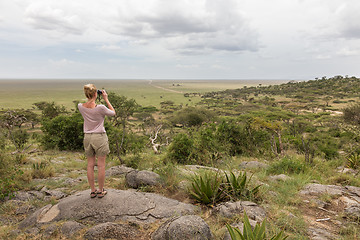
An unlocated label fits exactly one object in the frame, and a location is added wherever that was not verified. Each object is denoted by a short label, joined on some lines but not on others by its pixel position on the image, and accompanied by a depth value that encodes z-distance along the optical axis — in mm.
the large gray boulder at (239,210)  3835
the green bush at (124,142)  12656
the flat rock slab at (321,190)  5305
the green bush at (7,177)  4829
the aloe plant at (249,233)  2869
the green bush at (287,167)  7307
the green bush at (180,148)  10328
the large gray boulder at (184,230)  3074
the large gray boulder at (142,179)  5293
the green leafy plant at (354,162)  8858
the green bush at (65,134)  13898
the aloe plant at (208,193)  4457
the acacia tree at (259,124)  13980
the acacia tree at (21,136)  18508
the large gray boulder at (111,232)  3326
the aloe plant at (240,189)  4574
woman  4016
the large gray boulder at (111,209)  3877
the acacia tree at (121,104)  23842
